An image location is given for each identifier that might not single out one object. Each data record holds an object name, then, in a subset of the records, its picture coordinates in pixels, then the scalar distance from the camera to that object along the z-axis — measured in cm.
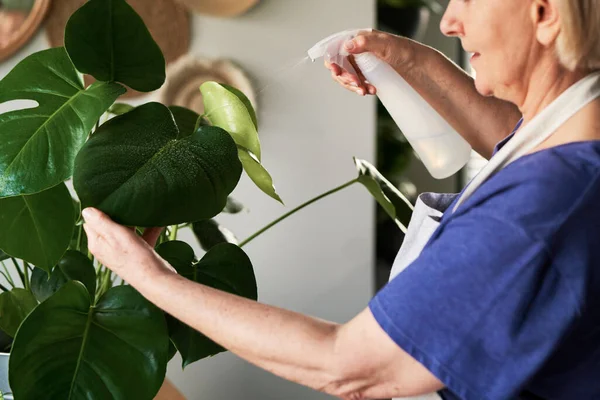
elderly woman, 72
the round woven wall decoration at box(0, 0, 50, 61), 196
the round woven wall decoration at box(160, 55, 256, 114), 219
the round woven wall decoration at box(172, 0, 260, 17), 219
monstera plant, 98
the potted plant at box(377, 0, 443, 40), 271
